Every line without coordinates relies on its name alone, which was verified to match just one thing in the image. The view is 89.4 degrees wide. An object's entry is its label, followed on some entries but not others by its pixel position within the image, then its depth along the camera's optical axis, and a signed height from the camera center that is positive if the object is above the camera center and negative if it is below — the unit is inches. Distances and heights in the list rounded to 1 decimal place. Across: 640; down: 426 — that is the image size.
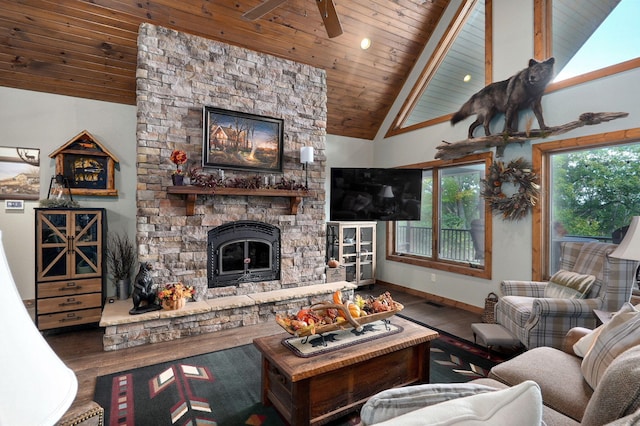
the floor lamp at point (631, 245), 84.0 -9.3
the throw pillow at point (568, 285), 113.5 -28.0
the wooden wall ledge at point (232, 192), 140.9 +6.7
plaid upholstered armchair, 105.3 -31.9
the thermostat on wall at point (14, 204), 149.2 +0.4
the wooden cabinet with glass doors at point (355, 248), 216.7 -28.1
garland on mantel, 146.9 +12.1
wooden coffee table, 75.7 -43.8
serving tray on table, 83.6 -31.7
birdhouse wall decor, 156.6 +20.1
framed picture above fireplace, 154.3 +33.3
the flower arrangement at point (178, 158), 140.7 +21.3
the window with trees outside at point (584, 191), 129.7 +7.8
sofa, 29.5 -23.5
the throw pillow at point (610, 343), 58.2 -25.1
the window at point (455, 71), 181.2 +83.7
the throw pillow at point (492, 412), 28.7 -18.7
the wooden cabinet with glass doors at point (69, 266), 137.6 -27.0
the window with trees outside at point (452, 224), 181.8 -10.0
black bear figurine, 132.8 -35.8
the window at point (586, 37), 128.8 +74.9
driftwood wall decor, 128.8 +34.2
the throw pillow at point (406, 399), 35.9 -21.8
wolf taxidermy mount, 143.5 +54.8
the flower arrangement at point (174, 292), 136.5 -37.0
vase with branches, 155.6 -27.7
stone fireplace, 141.8 +27.6
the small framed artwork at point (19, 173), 148.2 +14.7
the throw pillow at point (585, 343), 72.2 -30.6
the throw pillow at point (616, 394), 39.5 -23.3
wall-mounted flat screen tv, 191.8 +8.4
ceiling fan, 104.0 +65.2
